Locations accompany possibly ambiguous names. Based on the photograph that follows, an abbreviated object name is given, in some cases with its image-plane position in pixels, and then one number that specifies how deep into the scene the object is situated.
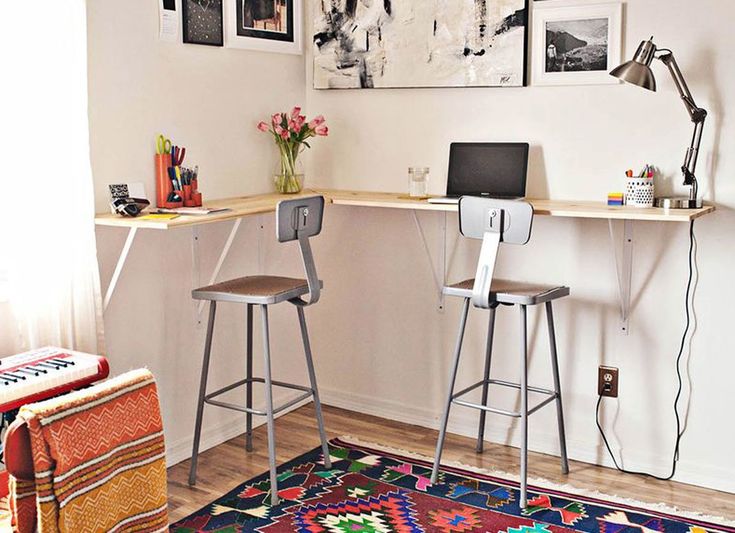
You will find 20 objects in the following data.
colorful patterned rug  3.03
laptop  3.52
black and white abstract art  3.53
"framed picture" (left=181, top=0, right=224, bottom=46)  3.44
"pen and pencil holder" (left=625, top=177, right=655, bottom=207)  3.18
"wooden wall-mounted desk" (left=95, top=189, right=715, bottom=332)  2.98
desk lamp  3.05
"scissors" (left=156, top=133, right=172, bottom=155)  3.35
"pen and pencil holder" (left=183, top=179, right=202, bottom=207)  3.37
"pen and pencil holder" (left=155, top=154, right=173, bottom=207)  3.34
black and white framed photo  3.31
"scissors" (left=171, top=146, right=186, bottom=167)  3.39
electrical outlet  3.50
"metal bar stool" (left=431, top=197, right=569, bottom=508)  3.05
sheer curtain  2.76
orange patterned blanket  2.09
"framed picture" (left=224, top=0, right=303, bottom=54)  3.65
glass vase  3.89
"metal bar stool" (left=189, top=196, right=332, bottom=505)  3.15
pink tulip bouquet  3.80
